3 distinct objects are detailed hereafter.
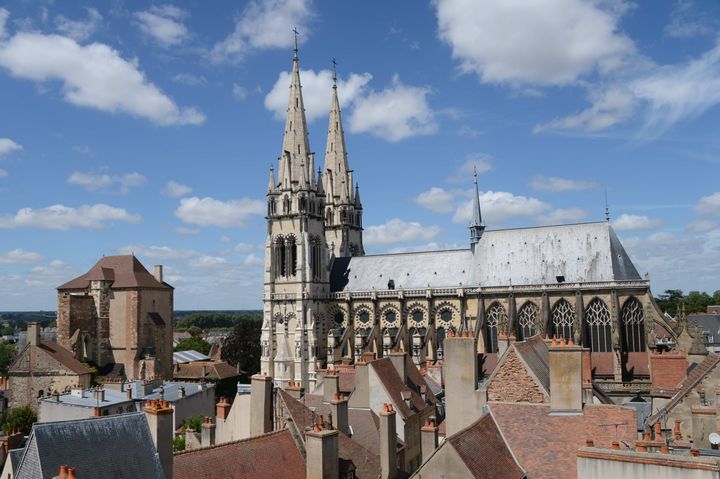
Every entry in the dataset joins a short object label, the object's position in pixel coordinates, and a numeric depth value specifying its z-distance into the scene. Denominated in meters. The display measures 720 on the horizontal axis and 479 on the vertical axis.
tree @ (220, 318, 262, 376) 72.94
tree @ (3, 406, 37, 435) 39.28
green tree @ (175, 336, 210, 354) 104.06
